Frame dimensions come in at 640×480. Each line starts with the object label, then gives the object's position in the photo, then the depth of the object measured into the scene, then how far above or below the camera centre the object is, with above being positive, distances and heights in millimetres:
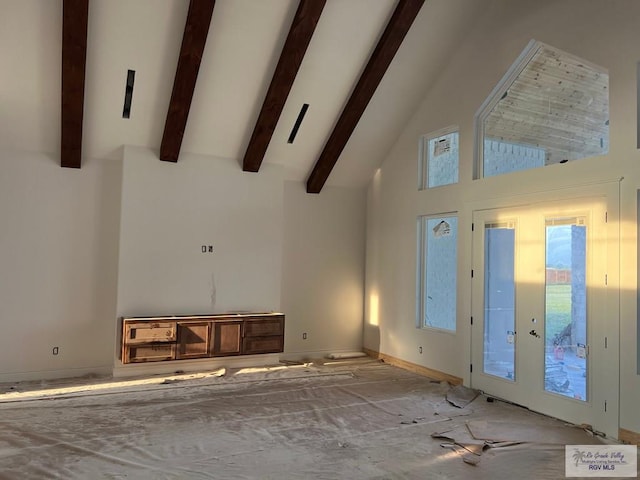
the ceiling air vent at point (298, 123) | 6191 +1849
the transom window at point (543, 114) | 4441 +1600
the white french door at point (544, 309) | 4199 -430
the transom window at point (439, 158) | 6105 +1415
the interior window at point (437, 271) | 6016 -108
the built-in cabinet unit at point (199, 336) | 5625 -996
